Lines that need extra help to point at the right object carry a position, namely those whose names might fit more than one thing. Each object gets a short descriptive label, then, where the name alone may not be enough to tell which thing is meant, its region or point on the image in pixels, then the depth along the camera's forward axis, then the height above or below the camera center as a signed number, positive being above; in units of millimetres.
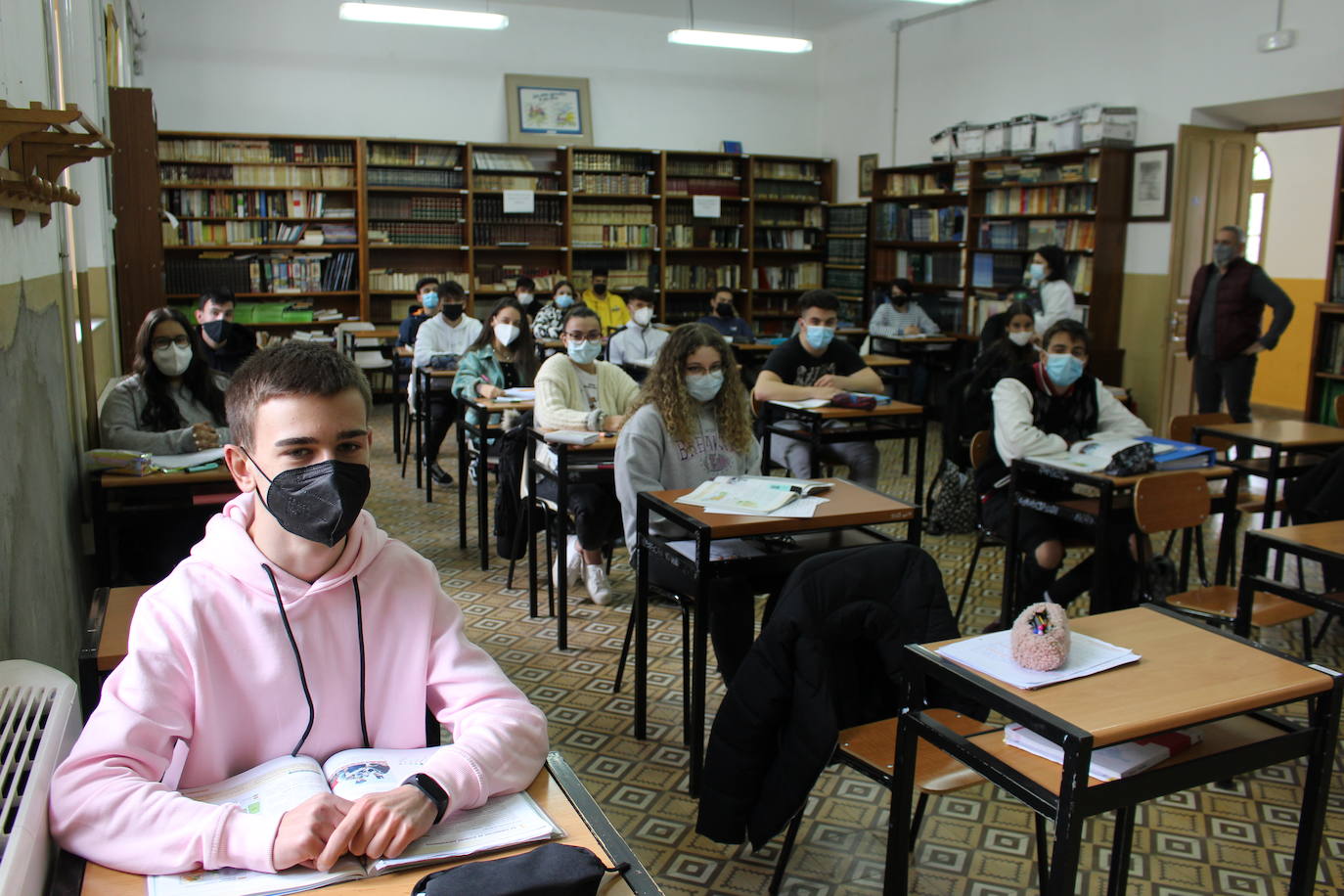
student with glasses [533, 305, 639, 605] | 4156 -545
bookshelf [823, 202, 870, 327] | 11023 +320
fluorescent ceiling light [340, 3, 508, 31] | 8031 +2071
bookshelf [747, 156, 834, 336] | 11461 +564
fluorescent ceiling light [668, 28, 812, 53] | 8766 +2067
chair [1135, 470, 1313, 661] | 3086 -710
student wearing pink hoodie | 1206 -477
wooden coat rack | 1903 +264
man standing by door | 6879 -130
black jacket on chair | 2076 -791
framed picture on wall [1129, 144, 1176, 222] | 7723 +824
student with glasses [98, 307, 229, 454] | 3600 -455
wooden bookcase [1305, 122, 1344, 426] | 6531 -303
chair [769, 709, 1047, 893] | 2016 -943
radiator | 1002 -543
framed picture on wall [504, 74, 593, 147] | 10414 +1718
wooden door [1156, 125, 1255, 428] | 7543 +650
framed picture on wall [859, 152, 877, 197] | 10961 +1226
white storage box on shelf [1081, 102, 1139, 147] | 7875 +1267
